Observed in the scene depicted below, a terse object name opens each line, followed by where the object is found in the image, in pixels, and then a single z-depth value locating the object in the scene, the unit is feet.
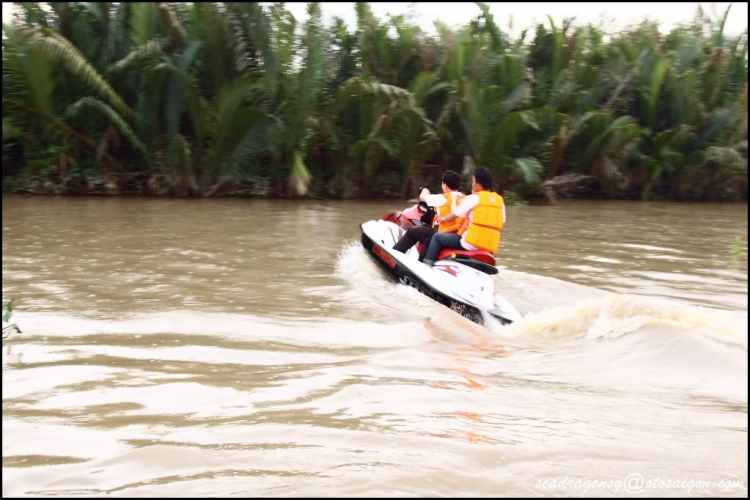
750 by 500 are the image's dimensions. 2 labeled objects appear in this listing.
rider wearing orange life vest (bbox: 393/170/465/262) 25.98
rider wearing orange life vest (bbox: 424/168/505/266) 23.49
